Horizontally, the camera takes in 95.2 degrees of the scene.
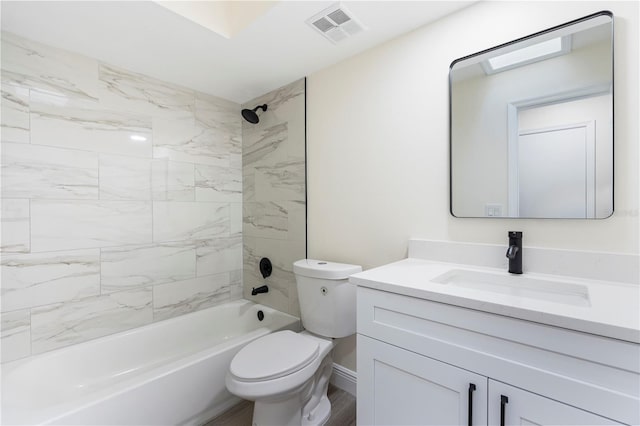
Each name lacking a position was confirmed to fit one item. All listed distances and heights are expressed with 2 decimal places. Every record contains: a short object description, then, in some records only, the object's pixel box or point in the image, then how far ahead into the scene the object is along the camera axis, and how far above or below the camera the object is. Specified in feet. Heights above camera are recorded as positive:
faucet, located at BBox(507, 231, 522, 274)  3.92 -0.52
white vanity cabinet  2.36 -1.51
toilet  4.38 -2.37
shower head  7.50 +2.56
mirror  3.62 +1.23
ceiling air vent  4.72 +3.27
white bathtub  4.17 -2.87
